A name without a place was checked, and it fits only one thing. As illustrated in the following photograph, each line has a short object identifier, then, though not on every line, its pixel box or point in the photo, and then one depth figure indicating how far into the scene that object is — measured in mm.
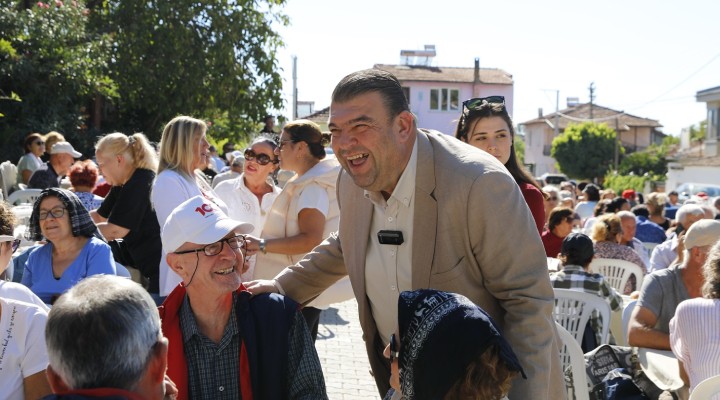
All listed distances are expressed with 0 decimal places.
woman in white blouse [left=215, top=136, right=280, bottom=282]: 5621
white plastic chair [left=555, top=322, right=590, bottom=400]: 4078
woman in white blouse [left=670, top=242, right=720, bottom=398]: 4102
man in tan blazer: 2695
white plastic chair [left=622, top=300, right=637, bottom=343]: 5406
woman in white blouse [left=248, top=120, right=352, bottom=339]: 4949
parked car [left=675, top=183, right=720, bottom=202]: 29608
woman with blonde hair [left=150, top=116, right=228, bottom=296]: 5121
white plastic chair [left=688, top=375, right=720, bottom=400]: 3730
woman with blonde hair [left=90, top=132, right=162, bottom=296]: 5617
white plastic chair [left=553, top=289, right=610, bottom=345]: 5473
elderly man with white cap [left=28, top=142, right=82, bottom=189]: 10125
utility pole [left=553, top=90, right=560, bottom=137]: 69662
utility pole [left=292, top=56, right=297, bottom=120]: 36875
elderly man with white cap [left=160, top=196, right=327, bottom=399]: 3156
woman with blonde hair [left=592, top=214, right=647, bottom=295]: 8211
